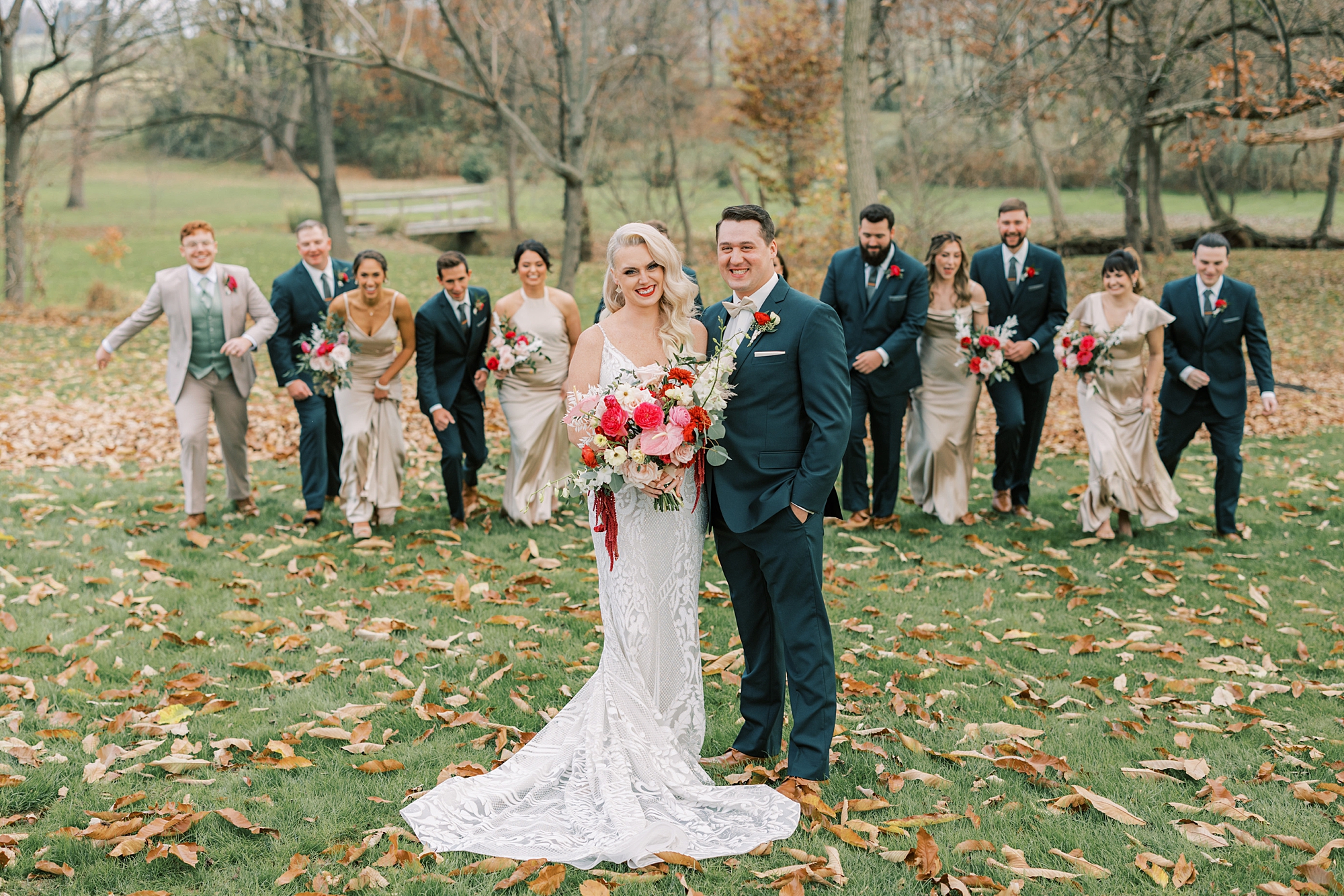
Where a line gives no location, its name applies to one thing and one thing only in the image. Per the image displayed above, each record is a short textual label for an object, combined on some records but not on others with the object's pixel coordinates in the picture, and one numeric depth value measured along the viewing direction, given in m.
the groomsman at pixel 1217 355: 8.59
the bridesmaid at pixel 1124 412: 8.58
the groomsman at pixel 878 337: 8.84
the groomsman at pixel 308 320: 9.27
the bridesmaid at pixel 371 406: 8.91
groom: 4.45
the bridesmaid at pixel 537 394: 9.12
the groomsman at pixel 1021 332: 9.28
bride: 4.34
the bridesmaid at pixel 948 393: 9.32
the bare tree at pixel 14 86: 21.20
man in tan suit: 8.98
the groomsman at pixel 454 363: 8.90
